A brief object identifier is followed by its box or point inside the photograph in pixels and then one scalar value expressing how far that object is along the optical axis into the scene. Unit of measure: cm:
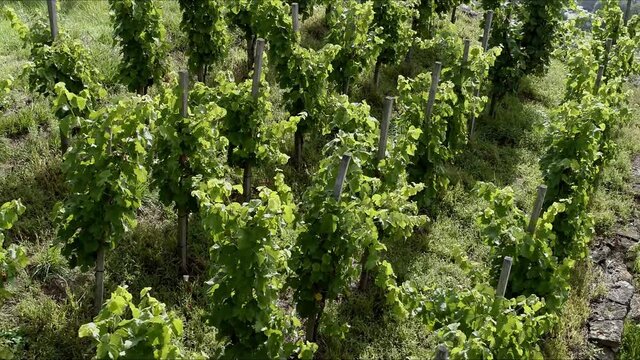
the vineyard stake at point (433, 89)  732
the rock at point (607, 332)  698
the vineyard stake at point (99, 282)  601
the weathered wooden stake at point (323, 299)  522
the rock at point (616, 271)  805
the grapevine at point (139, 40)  839
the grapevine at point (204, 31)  950
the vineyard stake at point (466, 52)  863
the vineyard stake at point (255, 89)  686
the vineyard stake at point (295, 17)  838
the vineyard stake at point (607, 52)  989
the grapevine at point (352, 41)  909
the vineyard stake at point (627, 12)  1139
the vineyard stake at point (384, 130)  636
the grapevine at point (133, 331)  401
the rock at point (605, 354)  687
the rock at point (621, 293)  763
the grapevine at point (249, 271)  483
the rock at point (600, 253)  830
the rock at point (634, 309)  751
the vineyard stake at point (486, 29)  956
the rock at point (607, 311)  732
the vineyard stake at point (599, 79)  834
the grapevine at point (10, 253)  484
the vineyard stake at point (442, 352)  391
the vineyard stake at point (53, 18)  709
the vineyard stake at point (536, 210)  530
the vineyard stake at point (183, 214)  614
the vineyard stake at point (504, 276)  476
